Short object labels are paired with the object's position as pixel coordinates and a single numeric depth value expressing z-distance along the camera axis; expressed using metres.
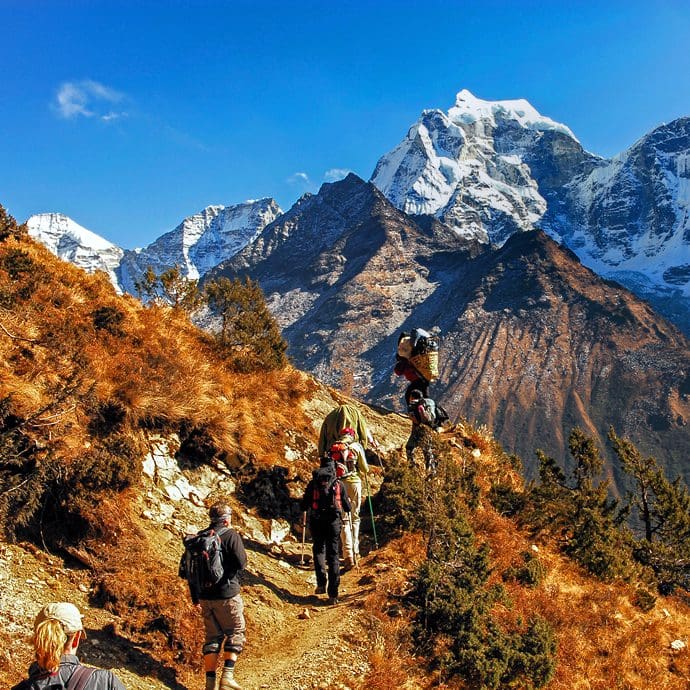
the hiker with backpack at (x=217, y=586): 5.93
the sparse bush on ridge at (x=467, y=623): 6.76
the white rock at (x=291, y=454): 11.38
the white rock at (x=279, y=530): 9.57
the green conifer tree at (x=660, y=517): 12.67
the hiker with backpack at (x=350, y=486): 8.84
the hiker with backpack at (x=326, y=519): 7.92
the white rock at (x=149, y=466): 8.73
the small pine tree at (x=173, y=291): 14.35
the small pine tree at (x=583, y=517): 10.76
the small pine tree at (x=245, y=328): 13.30
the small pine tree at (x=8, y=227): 13.81
